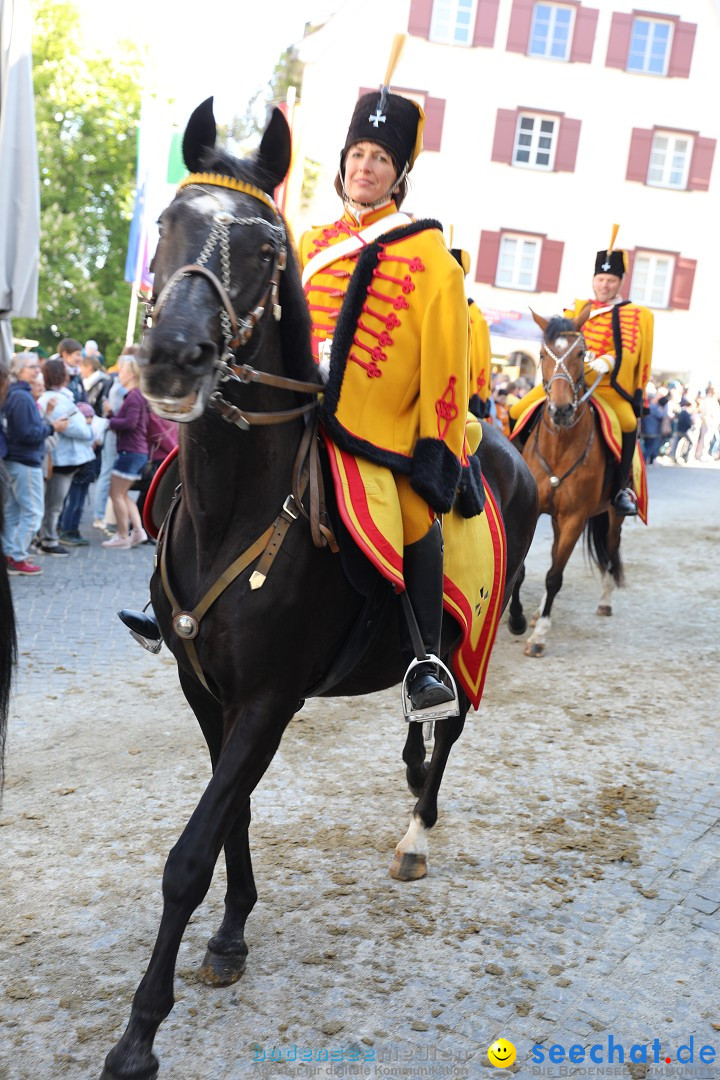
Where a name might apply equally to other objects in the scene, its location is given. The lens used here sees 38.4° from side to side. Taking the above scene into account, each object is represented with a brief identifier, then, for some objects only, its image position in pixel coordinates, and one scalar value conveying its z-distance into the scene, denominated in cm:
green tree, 2902
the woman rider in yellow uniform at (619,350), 904
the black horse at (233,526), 264
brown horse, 844
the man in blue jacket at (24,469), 902
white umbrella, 821
